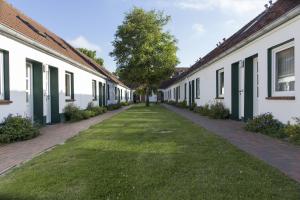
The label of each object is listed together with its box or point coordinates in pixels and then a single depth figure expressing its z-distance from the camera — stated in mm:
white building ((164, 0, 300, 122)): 5123
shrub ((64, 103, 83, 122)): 9313
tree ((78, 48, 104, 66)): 37058
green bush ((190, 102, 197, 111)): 14432
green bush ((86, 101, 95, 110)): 12318
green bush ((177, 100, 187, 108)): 17742
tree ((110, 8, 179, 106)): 19264
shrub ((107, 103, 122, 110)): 17115
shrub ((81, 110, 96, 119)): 9860
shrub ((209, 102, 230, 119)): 8922
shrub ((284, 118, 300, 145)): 4378
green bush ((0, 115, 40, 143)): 5075
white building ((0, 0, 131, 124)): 5661
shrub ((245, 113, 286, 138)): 5281
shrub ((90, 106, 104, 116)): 12157
